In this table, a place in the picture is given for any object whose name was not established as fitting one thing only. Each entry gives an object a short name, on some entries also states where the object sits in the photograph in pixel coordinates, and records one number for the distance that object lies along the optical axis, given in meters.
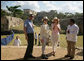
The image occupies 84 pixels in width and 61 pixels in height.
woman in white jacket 3.43
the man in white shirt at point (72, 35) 3.49
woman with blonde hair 3.57
